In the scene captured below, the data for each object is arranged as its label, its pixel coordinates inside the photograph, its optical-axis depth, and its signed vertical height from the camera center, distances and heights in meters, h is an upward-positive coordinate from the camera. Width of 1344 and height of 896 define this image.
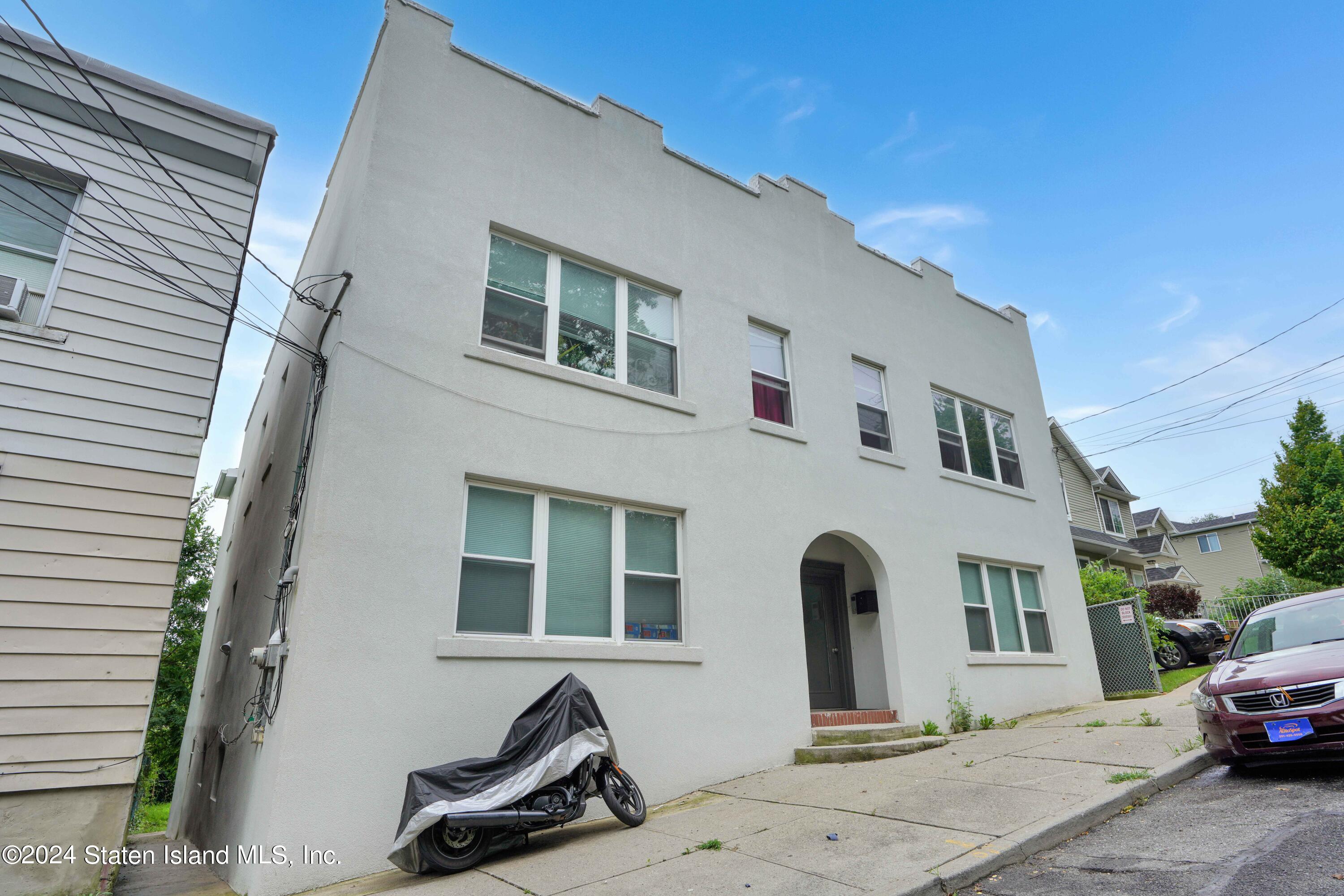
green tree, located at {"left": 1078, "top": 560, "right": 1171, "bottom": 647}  17.66 +1.85
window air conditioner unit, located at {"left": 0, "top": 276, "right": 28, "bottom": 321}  6.02 +3.18
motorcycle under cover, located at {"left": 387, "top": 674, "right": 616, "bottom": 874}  5.02 -0.66
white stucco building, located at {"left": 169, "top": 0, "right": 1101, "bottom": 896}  6.09 +2.06
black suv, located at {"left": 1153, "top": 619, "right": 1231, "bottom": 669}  16.97 +0.48
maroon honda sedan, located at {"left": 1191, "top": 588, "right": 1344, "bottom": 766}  5.42 -0.27
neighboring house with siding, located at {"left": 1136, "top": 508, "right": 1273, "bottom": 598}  36.97 +5.71
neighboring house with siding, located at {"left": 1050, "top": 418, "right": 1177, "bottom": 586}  23.41 +5.41
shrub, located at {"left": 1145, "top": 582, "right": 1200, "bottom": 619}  23.73 +2.02
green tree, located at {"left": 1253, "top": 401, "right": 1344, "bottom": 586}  22.03 +4.78
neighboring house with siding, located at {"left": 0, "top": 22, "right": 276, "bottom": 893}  5.43 +2.27
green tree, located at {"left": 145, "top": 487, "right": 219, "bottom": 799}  27.98 +1.22
